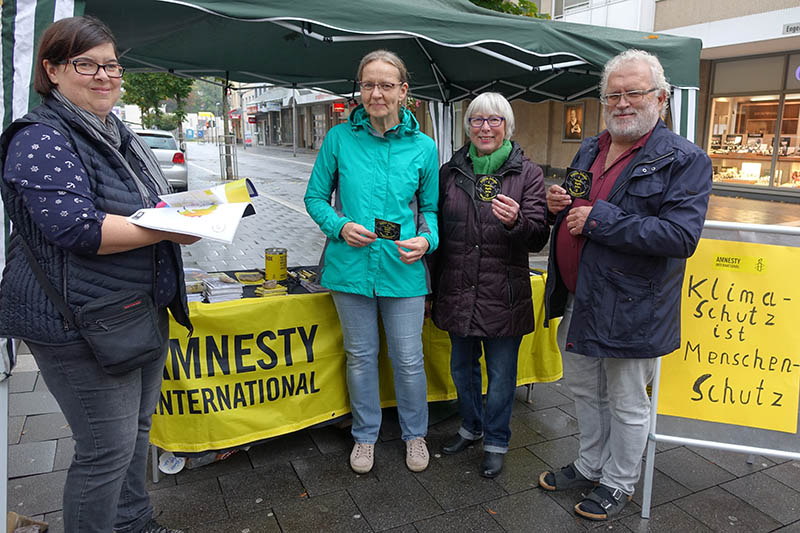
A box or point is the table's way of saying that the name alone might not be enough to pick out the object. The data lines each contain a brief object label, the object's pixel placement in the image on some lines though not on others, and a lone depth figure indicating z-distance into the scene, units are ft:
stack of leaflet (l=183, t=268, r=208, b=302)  9.72
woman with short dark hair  5.03
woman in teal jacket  8.36
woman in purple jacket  8.55
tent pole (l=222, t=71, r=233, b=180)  56.95
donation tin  11.28
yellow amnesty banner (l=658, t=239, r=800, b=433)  8.14
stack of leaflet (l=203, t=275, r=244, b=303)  9.70
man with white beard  7.03
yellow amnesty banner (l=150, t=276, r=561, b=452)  8.91
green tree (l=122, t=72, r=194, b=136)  80.02
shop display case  45.70
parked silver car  43.78
